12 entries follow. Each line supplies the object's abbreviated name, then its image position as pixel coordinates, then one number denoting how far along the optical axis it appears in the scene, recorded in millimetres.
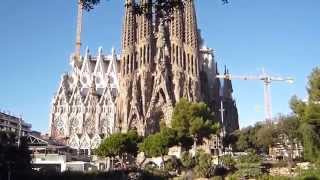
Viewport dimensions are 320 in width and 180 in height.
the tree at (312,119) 39969
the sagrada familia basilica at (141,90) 69250
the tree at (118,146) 53469
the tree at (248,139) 62250
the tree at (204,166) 39250
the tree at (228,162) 42188
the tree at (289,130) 49484
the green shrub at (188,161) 43859
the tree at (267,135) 55638
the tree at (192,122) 52312
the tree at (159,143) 49656
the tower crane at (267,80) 95500
